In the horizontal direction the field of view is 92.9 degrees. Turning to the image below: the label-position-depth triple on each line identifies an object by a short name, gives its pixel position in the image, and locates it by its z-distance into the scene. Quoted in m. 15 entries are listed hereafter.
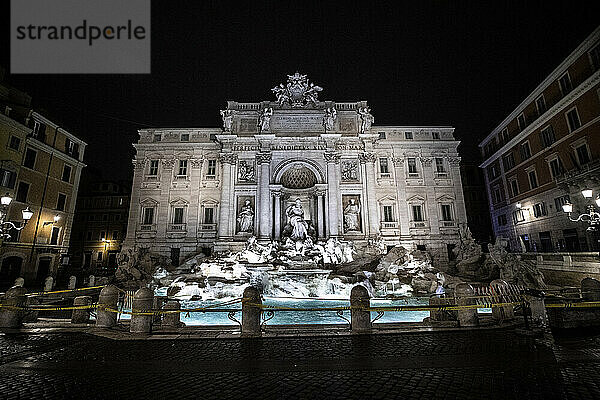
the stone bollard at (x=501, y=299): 8.63
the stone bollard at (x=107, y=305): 8.77
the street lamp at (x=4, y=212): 11.12
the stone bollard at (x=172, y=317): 8.77
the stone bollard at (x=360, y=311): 7.95
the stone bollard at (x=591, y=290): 8.93
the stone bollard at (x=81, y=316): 9.60
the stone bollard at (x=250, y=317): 7.79
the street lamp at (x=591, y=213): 12.25
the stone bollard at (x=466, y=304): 8.24
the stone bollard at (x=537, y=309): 7.50
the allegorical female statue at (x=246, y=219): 27.30
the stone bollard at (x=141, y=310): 8.08
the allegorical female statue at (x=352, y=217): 27.45
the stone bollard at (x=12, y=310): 8.99
